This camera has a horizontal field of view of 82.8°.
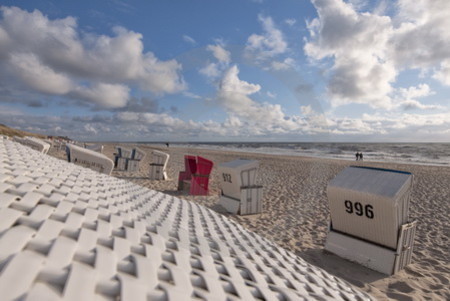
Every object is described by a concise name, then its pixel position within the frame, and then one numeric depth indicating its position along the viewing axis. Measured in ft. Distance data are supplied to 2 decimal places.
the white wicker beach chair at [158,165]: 30.50
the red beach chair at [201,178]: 23.59
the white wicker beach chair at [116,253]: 2.39
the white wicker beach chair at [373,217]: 10.09
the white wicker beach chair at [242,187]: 17.81
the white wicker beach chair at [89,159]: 16.19
